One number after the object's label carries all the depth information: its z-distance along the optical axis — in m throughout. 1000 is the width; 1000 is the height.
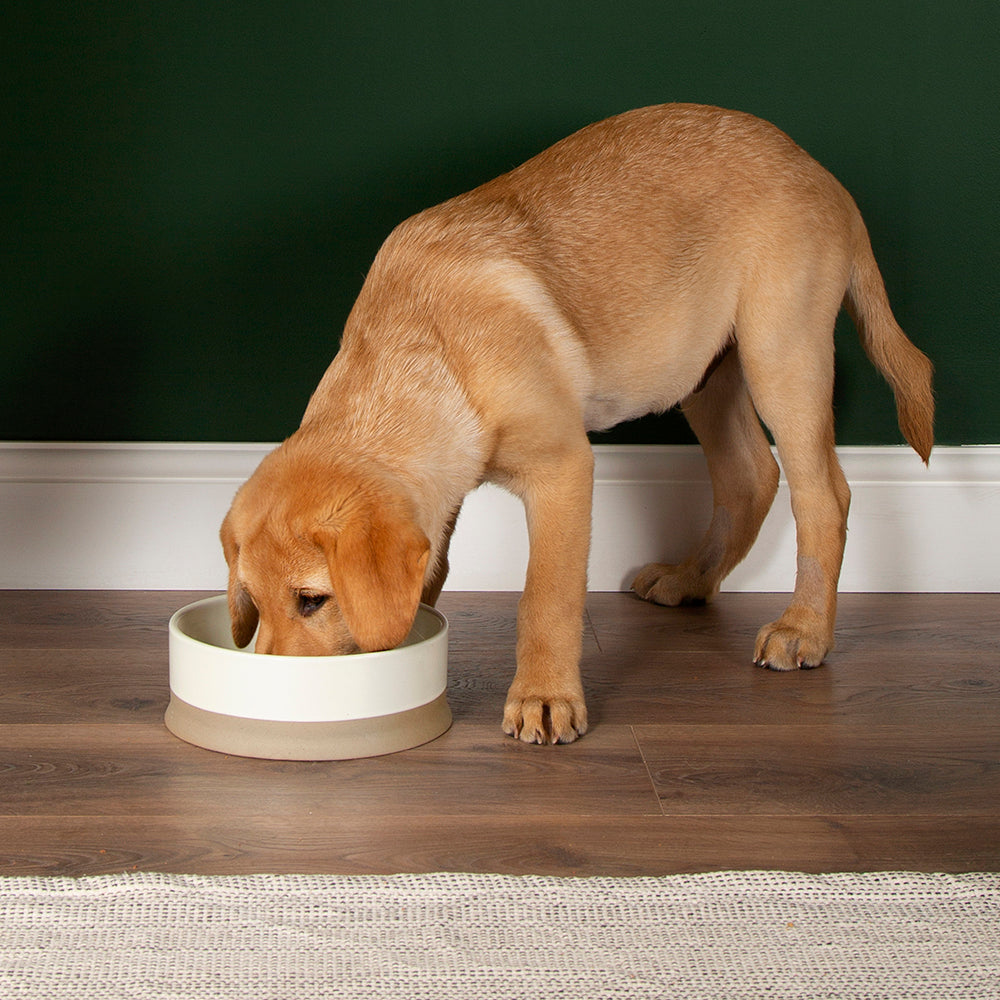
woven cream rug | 1.39
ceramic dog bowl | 2.00
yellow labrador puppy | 2.00
